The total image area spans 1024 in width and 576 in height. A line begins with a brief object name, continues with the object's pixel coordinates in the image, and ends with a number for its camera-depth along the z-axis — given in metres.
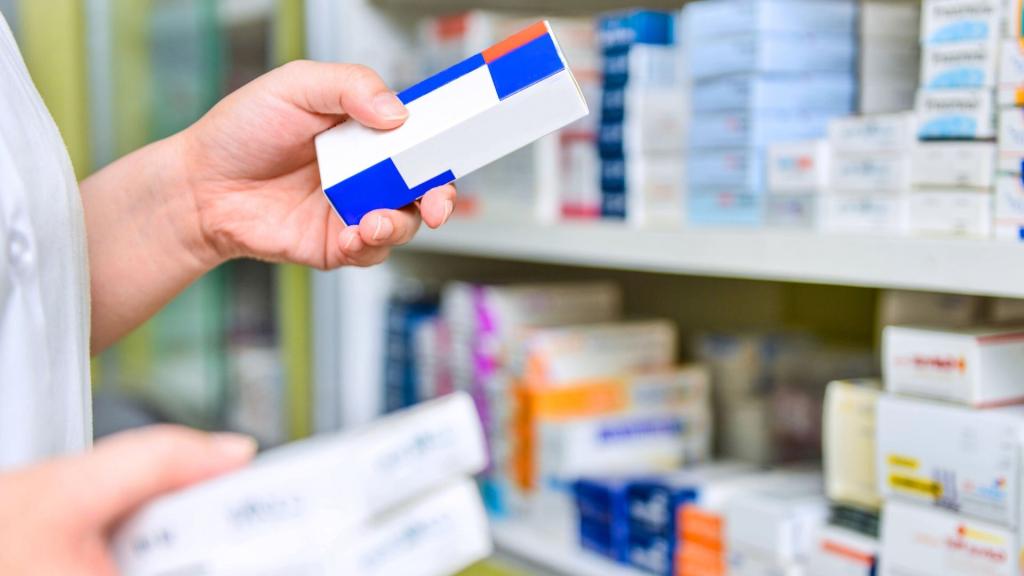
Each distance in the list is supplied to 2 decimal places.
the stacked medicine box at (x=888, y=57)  1.13
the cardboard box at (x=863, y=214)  0.99
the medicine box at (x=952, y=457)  0.88
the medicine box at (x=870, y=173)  0.98
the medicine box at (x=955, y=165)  0.91
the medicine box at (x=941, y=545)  0.88
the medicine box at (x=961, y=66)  0.90
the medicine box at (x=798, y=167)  1.06
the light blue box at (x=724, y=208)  1.13
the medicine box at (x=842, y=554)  0.99
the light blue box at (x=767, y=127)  1.12
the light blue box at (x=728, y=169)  1.12
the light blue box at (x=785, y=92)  1.11
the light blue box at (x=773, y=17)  1.10
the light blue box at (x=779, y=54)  1.11
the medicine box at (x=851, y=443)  1.03
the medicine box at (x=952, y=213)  0.91
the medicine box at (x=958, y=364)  0.92
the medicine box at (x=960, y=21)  0.90
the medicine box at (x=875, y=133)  0.98
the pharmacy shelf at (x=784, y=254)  0.86
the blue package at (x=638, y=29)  1.26
